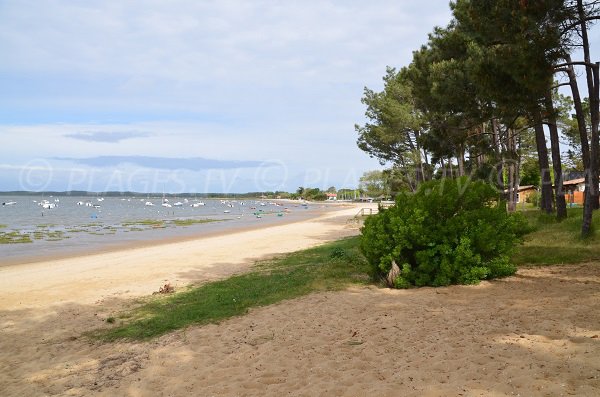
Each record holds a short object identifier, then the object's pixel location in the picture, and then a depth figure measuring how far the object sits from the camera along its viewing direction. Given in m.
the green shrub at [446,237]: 8.31
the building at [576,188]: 40.03
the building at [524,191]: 49.56
